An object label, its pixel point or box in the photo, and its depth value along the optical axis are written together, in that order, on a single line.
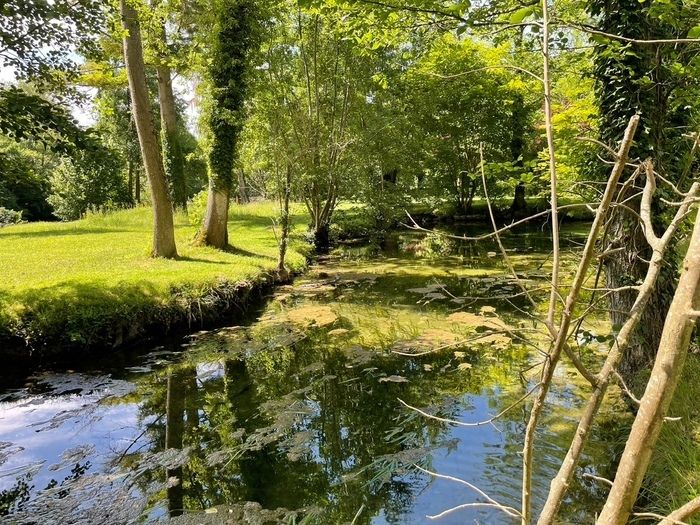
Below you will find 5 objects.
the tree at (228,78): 11.10
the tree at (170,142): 17.39
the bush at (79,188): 21.38
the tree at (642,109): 4.25
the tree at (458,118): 22.52
